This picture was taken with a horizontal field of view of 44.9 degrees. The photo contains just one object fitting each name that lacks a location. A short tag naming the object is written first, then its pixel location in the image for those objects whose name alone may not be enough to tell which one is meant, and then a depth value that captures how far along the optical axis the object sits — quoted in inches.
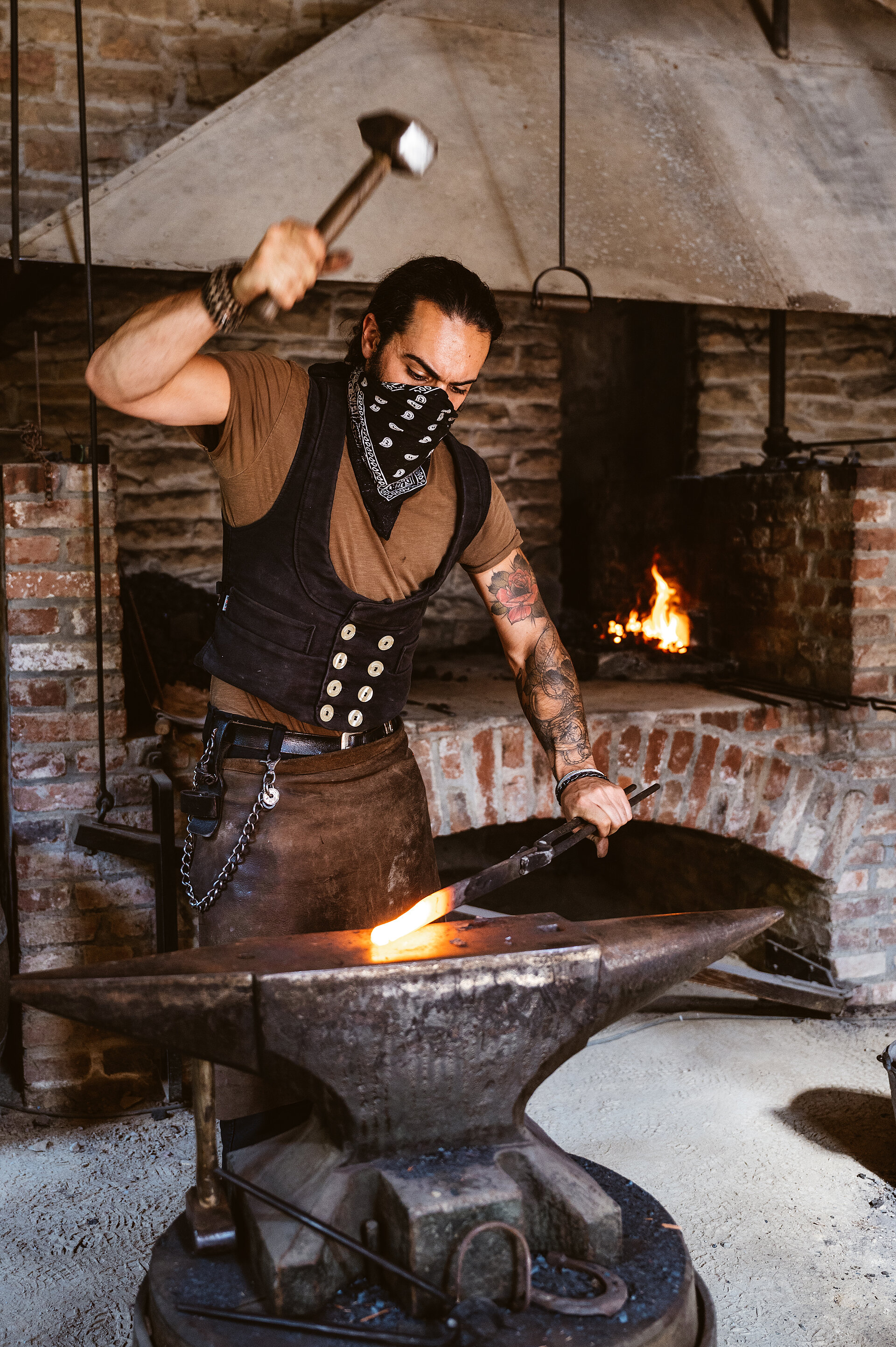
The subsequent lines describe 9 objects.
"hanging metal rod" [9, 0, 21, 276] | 92.6
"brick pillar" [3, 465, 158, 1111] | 99.7
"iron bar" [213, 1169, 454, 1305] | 42.3
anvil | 43.6
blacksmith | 66.4
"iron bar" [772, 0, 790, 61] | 127.0
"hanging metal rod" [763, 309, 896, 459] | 138.3
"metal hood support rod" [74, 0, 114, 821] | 93.7
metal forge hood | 99.4
